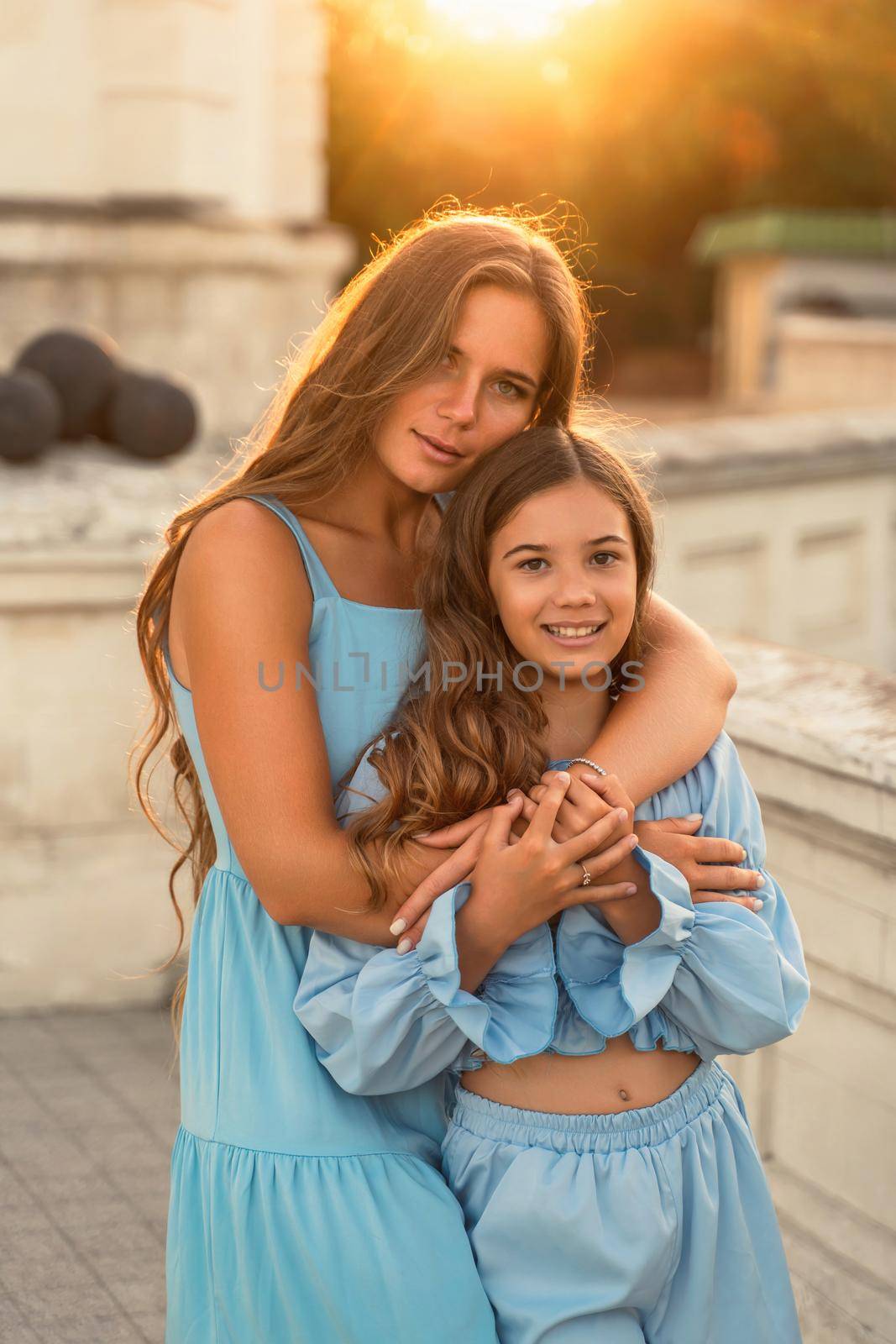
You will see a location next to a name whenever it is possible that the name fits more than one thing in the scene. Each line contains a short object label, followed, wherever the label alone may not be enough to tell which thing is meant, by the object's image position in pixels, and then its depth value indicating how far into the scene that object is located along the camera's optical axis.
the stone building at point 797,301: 13.17
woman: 1.92
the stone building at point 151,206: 6.96
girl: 1.86
